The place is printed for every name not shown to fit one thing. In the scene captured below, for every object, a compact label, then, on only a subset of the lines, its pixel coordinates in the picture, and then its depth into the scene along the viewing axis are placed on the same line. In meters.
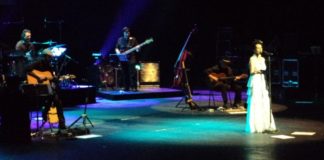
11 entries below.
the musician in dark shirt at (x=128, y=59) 18.91
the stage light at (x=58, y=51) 16.52
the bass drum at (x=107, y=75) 20.02
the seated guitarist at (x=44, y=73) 11.19
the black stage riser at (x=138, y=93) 18.62
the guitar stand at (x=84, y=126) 11.55
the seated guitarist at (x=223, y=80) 15.52
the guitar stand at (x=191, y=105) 15.55
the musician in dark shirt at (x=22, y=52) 14.97
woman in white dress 11.45
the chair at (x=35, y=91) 10.59
